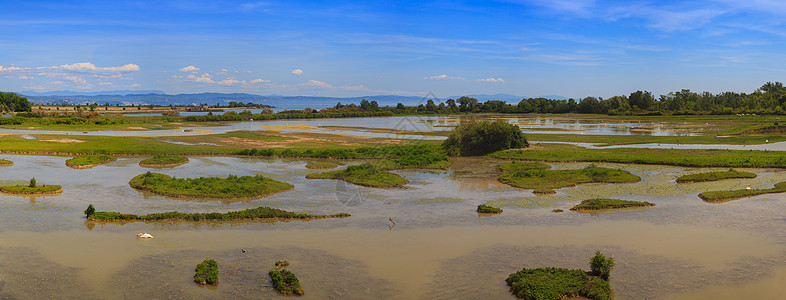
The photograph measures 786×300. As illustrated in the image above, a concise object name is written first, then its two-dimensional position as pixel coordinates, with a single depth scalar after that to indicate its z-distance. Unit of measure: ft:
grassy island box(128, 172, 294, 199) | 79.15
